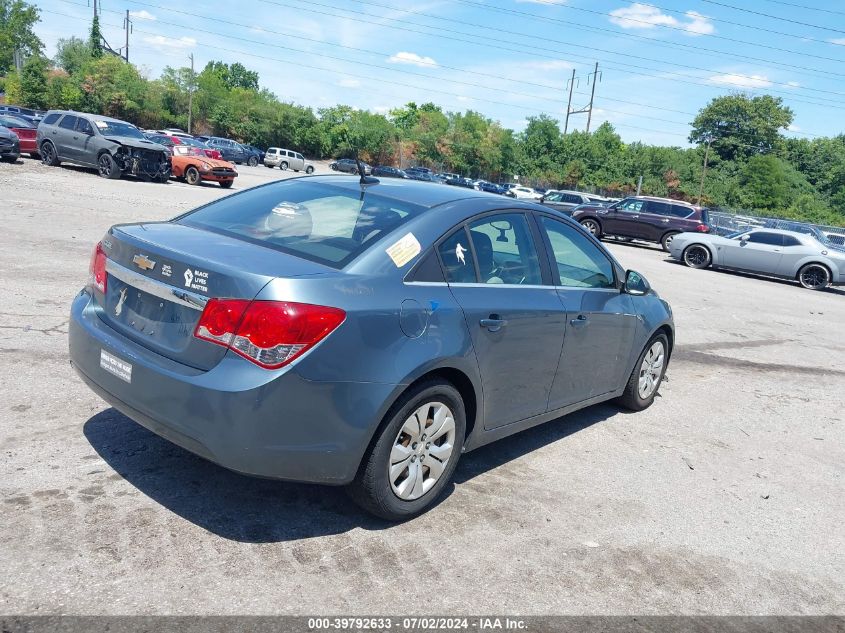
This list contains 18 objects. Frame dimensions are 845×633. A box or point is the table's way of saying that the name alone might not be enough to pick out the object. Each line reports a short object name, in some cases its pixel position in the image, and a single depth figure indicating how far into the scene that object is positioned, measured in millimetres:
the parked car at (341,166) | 53444
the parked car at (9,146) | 22656
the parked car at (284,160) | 55812
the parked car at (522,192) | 54275
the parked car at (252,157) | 54547
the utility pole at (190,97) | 72125
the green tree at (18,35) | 79750
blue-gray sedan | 3098
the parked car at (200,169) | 26078
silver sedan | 20031
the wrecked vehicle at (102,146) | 22312
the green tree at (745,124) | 92125
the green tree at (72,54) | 82362
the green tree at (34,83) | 67125
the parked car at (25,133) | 26422
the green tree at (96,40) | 80062
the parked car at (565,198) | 30797
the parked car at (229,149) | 50875
